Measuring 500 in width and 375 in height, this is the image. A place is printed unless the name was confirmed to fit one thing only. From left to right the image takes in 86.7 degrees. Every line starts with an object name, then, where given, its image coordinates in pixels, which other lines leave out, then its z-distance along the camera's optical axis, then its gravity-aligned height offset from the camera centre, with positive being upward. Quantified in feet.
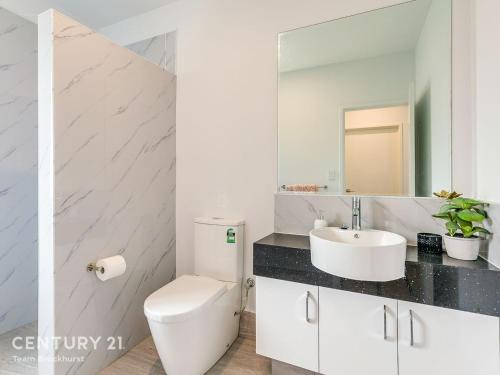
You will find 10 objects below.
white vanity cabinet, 3.55 -2.22
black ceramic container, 4.23 -0.93
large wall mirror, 4.80 +1.65
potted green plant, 3.83 -0.61
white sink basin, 3.51 -1.00
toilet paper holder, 4.84 -1.50
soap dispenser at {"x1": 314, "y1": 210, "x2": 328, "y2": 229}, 5.16 -0.72
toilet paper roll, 4.83 -1.51
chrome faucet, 4.76 -0.52
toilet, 4.38 -2.09
